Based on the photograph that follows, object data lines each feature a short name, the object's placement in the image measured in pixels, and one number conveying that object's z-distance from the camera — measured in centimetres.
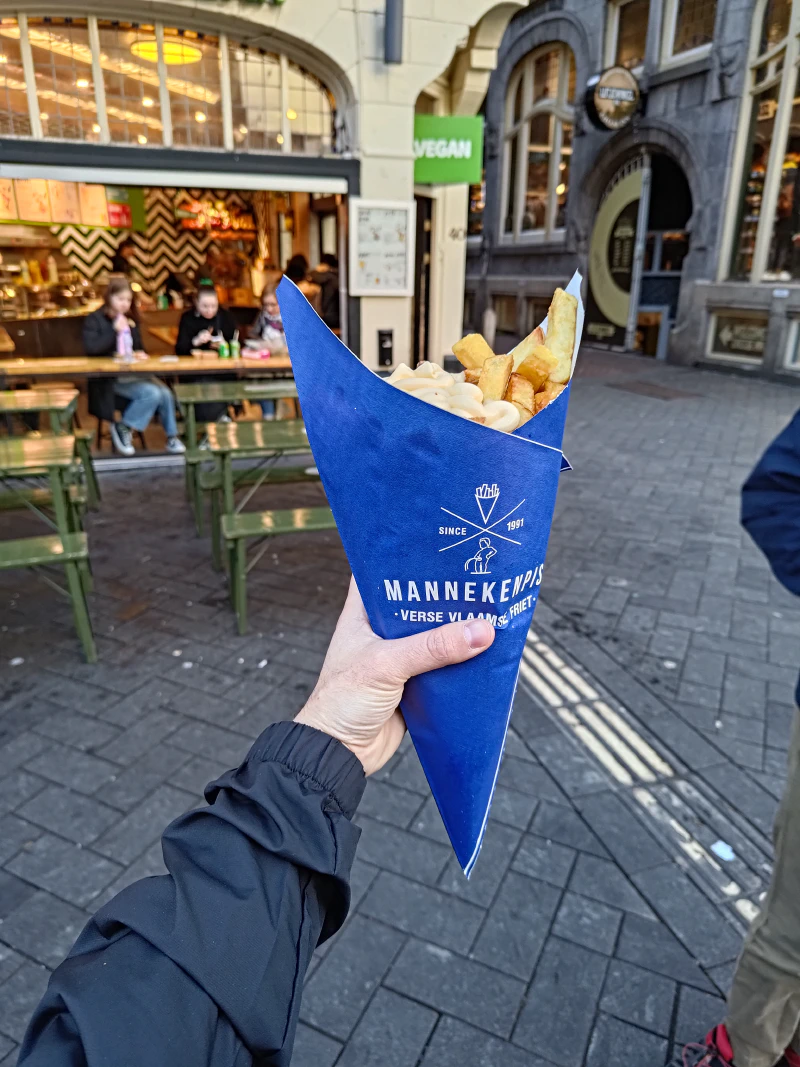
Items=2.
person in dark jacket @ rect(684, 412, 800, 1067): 183
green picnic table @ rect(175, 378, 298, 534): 610
